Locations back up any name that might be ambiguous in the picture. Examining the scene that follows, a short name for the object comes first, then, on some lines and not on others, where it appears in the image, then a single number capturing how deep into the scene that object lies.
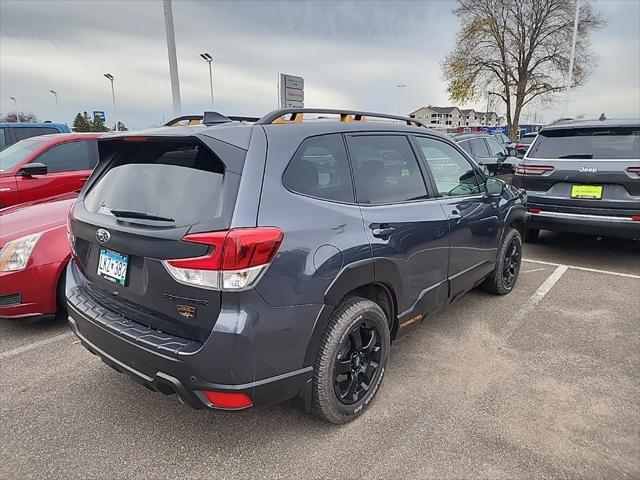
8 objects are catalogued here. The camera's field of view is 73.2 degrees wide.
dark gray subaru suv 1.89
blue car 8.86
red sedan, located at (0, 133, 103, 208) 5.77
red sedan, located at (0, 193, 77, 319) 3.35
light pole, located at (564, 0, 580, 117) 20.26
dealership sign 10.76
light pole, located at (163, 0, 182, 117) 9.10
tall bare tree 26.55
